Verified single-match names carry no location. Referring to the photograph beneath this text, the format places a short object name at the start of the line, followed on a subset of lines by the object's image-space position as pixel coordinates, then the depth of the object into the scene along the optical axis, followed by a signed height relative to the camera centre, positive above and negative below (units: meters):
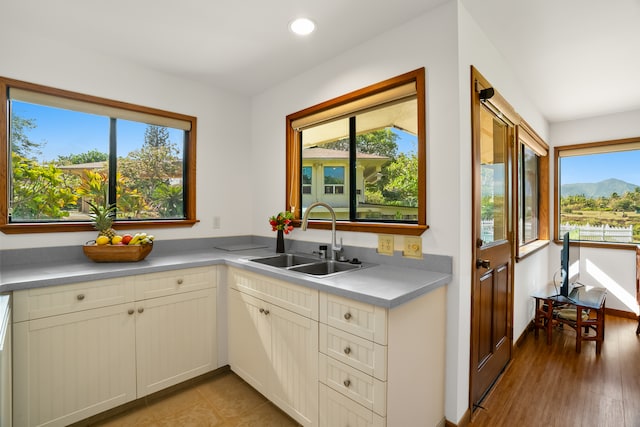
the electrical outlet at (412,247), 1.88 -0.21
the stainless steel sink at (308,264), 2.12 -0.38
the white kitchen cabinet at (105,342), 1.64 -0.79
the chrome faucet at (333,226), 2.19 -0.09
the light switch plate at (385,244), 2.01 -0.21
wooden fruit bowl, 2.07 -0.27
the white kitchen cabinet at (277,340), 1.68 -0.80
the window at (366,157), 1.97 +0.44
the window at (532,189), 3.21 +0.29
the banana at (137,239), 2.17 -0.18
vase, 2.62 -0.25
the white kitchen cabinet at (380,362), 1.35 -0.72
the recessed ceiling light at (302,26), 1.92 +1.20
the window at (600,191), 3.82 +0.28
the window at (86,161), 2.06 +0.40
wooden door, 1.91 -0.25
